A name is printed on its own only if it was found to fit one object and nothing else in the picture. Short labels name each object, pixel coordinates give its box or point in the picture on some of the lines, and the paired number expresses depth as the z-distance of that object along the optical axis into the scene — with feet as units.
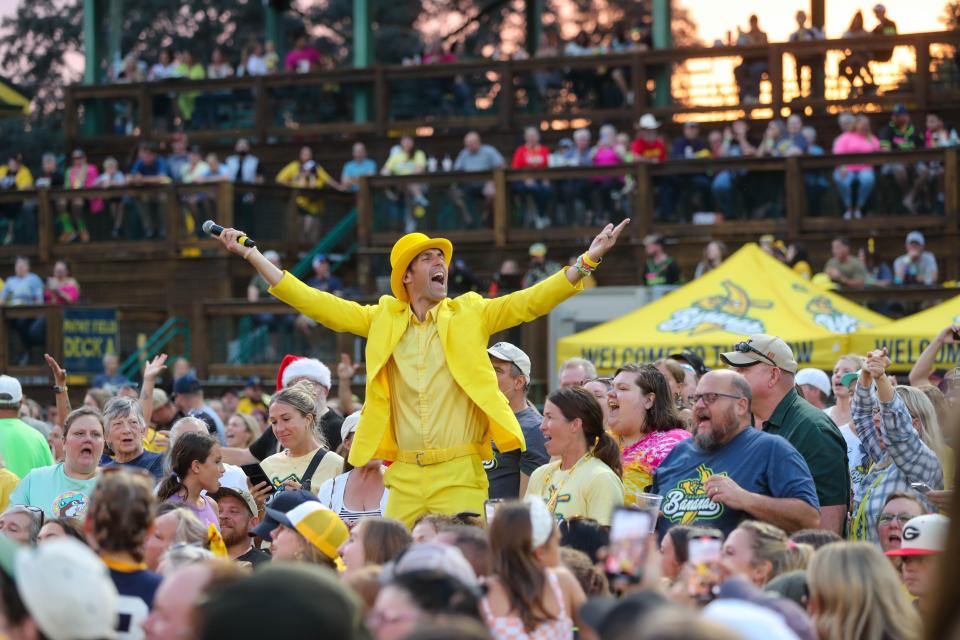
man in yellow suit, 42.22
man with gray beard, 38.22
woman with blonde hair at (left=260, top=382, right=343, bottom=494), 48.36
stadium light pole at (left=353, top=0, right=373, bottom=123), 146.71
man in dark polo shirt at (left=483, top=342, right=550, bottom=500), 47.66
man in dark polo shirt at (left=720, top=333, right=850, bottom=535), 42.60
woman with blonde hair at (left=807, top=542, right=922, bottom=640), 28.65
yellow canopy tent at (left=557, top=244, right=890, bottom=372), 76.00
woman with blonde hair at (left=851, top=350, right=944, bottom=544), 43.39
